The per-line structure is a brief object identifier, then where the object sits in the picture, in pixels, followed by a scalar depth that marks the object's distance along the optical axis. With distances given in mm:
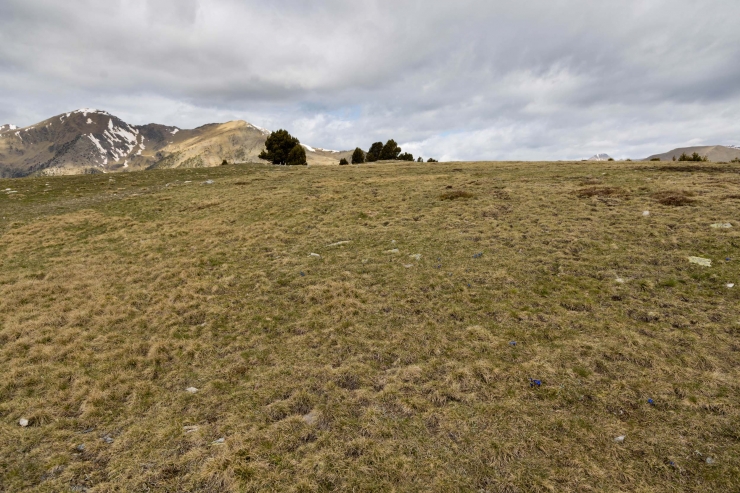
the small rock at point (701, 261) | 13103
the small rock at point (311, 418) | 7461
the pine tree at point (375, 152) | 94812
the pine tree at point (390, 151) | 89562
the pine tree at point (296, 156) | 72688
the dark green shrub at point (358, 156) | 90312
